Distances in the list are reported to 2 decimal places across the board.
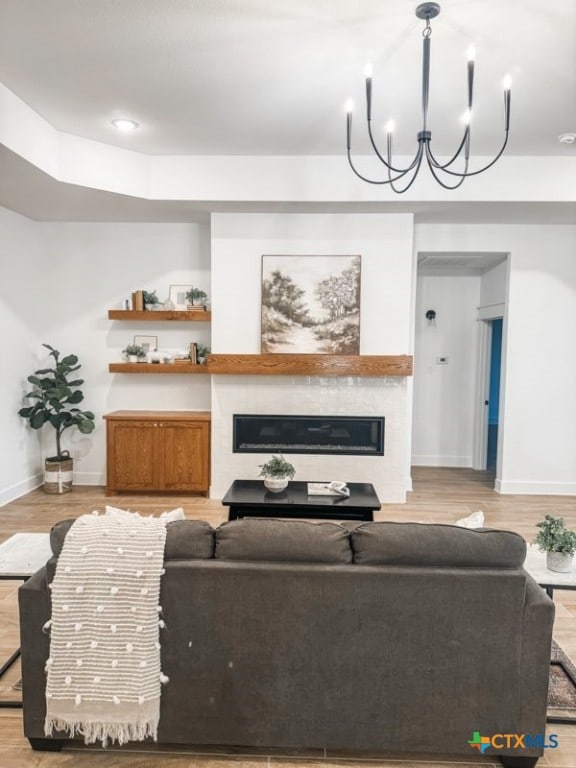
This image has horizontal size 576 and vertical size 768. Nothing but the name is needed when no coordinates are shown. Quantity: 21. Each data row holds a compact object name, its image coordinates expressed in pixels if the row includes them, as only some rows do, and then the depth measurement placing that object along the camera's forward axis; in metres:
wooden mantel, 4.86
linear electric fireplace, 5.04
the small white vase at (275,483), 3.71
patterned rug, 2.15
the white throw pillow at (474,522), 2.17
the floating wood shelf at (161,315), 5.14
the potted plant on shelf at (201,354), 5.30
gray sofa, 1.75
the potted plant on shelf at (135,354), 5.30
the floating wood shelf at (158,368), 5.19
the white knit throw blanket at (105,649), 1.74
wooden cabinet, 5.01
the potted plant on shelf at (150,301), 5.26
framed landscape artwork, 4.90
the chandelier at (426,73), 2.18
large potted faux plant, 5.01
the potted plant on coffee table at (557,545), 2.21
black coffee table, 3.51
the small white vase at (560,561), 2.22
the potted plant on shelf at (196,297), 5.20
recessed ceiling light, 3.72
